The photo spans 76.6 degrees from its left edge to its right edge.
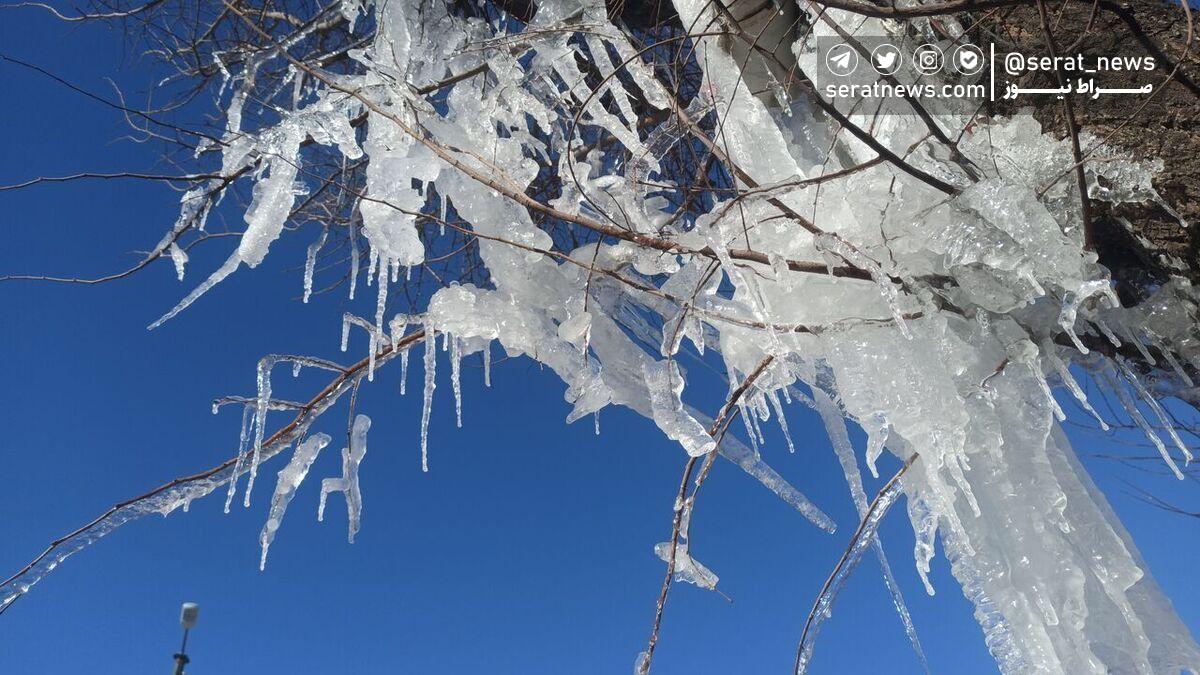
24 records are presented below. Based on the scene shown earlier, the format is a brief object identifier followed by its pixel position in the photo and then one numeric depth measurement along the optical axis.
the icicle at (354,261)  1.92
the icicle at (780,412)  1.88
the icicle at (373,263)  1.83
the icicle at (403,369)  1.79
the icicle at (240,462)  1.87
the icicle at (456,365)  1.84
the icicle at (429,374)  1.75
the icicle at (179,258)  1.98
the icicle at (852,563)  1.91
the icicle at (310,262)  1.76
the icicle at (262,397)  1.83
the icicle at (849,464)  1.76
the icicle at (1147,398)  1.82
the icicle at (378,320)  1.70
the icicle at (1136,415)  1.71
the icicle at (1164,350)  1.87
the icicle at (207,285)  1.52
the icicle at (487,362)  1.88
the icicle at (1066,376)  1.64
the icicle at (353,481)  1.94
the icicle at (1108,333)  1.70
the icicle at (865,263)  1.43
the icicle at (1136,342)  1.81
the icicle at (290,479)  1.92
